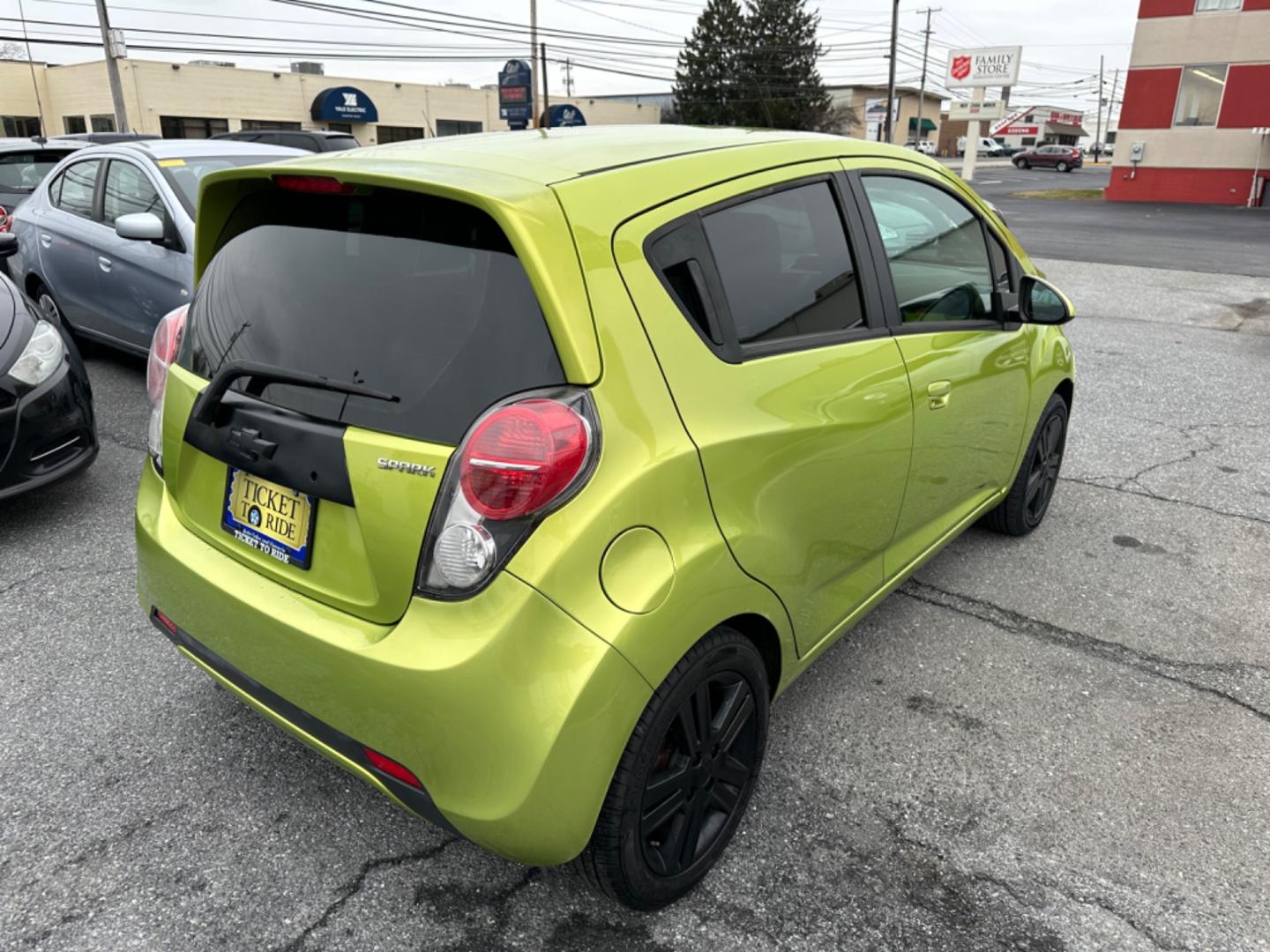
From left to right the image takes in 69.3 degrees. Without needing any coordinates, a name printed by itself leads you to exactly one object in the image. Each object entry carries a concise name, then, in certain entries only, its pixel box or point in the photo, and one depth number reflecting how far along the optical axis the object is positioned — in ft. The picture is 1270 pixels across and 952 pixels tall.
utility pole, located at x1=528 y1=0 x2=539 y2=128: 148.15
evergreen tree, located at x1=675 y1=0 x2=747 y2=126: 191.72
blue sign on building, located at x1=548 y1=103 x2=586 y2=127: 161.99
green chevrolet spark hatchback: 5.73
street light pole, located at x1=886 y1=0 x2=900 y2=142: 163.06
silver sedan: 18.37
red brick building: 84.28
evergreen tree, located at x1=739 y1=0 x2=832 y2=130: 191.72
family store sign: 124.67
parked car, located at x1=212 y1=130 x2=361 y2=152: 40.09
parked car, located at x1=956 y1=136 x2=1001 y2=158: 249.34
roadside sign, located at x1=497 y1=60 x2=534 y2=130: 141.18
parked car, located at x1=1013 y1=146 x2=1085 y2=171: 170.19
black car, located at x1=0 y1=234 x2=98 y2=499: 13.06
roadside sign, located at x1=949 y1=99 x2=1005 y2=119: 118.34
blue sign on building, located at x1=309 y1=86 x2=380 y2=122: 138.41
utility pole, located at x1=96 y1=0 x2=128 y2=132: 92.84
